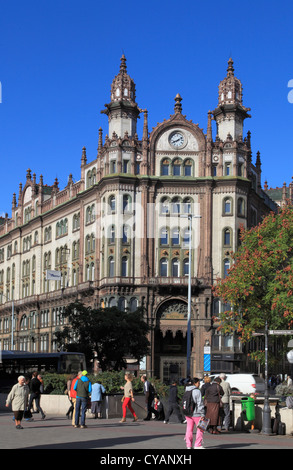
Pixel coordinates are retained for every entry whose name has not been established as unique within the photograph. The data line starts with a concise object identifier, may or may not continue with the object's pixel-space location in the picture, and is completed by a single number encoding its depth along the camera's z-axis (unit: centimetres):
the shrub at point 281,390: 4146
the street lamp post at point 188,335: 5755
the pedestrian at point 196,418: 2089
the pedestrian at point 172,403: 3164
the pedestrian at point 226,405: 2867
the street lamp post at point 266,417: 2705
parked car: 5109
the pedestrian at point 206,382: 2675
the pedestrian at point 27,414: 3206
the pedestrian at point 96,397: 3328
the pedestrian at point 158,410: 3400
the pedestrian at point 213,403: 2623
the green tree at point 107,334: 6041
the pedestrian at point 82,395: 2855
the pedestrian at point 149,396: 3388
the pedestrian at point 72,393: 3176
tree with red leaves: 5103
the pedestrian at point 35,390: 3353
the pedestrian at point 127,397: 3169
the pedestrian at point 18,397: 2670
